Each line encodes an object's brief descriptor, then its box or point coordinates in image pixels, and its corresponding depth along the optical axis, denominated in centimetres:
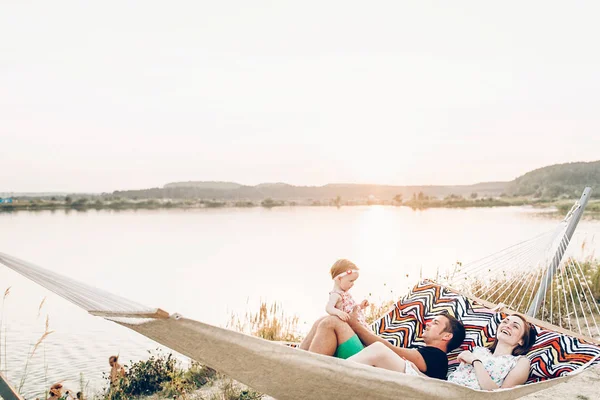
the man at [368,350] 215
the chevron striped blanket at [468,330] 233
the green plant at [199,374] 352
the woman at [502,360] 227
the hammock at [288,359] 167
